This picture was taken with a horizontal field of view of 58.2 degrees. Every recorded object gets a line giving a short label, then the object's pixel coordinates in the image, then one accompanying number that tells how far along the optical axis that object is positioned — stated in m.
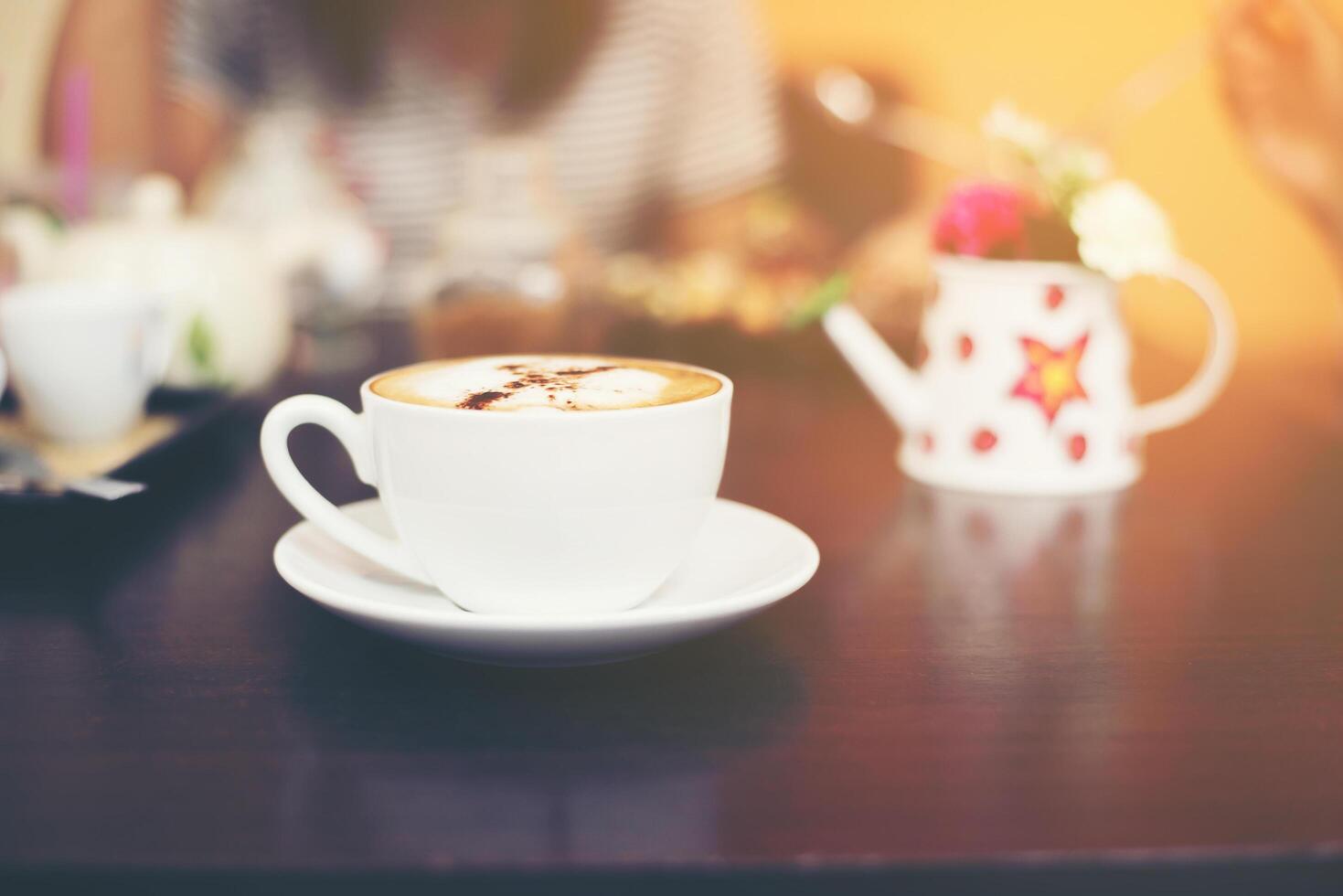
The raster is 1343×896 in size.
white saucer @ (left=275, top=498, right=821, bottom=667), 0.42
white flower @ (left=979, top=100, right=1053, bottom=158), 0.81
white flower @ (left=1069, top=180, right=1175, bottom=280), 0.76
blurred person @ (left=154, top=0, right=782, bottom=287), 2.27
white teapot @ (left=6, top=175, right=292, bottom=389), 0.91
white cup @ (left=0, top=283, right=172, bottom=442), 0.71
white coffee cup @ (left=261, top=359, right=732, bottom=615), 0.44
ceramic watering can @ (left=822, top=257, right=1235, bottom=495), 0.79
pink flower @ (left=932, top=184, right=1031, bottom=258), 0.82
